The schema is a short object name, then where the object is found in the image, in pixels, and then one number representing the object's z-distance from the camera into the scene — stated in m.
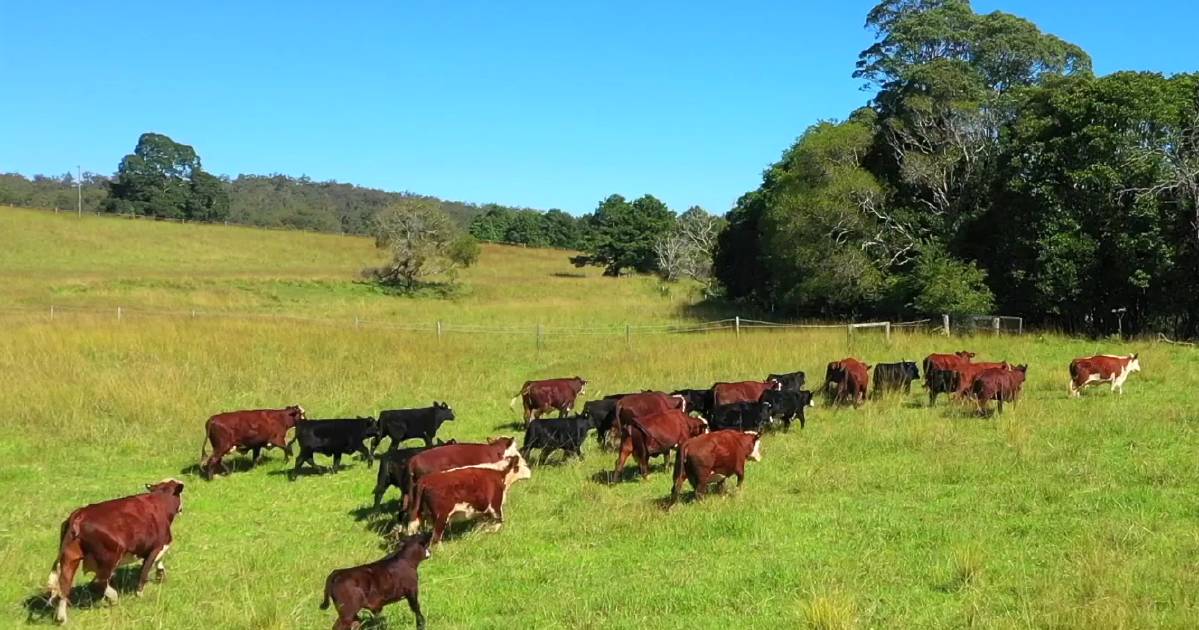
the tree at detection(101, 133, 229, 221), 102.81
